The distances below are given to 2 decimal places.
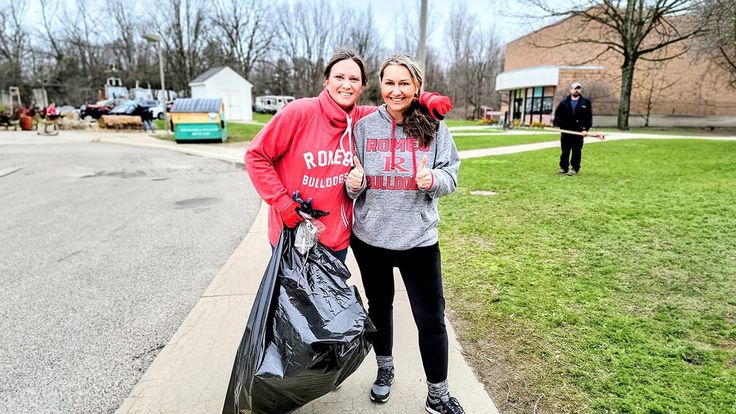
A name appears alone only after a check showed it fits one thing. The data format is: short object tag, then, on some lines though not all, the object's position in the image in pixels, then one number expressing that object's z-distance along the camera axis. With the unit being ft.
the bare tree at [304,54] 201.36
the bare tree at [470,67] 188.34
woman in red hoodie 7.26
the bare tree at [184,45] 175.11
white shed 122.52
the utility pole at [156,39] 64.92
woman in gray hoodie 7.09
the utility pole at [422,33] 26.50
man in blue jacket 30.17
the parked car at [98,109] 114.33
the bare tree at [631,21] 81.20
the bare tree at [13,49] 180.75
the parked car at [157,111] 112.91
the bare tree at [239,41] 189.37
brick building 101.04
